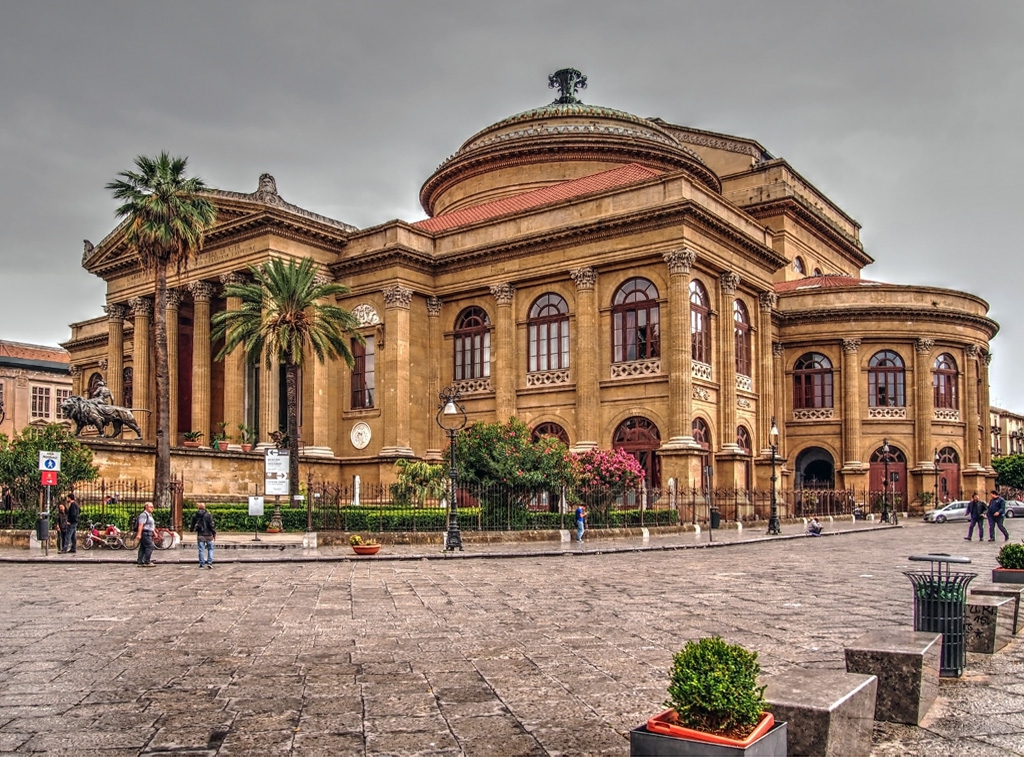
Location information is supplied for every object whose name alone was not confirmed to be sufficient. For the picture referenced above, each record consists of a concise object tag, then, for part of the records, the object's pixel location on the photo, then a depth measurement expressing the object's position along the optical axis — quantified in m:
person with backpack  19.95
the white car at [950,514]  44.38
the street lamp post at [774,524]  32.16
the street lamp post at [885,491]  43.06
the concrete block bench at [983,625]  9.05
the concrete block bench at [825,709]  5.51
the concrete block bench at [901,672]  6.79
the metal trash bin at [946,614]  8.19
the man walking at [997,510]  28.55
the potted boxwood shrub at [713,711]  4.91
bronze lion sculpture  33.88
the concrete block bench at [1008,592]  9.95
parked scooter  25.28
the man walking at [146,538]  20.47
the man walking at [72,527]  23.98
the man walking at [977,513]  29.02
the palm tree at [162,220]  31.99
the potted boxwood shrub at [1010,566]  12.31
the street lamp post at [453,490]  24.56
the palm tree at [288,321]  32.62
